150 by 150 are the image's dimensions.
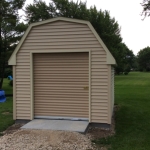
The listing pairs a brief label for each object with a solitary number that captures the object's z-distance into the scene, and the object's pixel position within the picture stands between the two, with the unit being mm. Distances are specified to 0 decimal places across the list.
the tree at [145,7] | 10066
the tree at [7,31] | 13523
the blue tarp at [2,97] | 10867
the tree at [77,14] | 26333
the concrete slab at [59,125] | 5359
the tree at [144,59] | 75562
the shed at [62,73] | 5844
